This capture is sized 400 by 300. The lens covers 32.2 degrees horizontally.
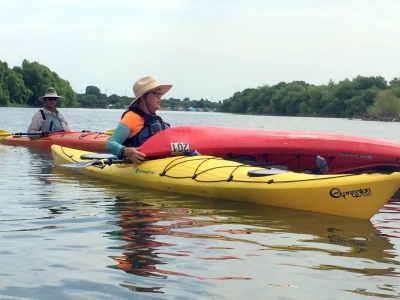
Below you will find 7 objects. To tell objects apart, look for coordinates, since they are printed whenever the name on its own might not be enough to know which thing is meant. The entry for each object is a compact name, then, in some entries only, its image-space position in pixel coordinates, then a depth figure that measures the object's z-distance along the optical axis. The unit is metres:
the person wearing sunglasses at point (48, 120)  13.41
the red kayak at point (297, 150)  8.43
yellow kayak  5.84
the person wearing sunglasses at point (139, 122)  7.94
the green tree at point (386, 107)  73.25
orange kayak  13.18
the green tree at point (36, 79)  81.69
